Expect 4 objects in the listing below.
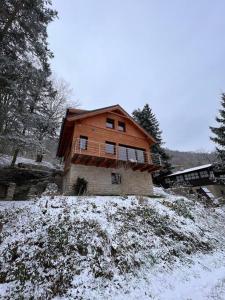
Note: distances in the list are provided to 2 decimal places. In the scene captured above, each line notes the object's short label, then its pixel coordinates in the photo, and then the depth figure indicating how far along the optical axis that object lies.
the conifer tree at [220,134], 17.41
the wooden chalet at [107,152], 13.36
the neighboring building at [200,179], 24.15
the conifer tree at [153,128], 22.81
